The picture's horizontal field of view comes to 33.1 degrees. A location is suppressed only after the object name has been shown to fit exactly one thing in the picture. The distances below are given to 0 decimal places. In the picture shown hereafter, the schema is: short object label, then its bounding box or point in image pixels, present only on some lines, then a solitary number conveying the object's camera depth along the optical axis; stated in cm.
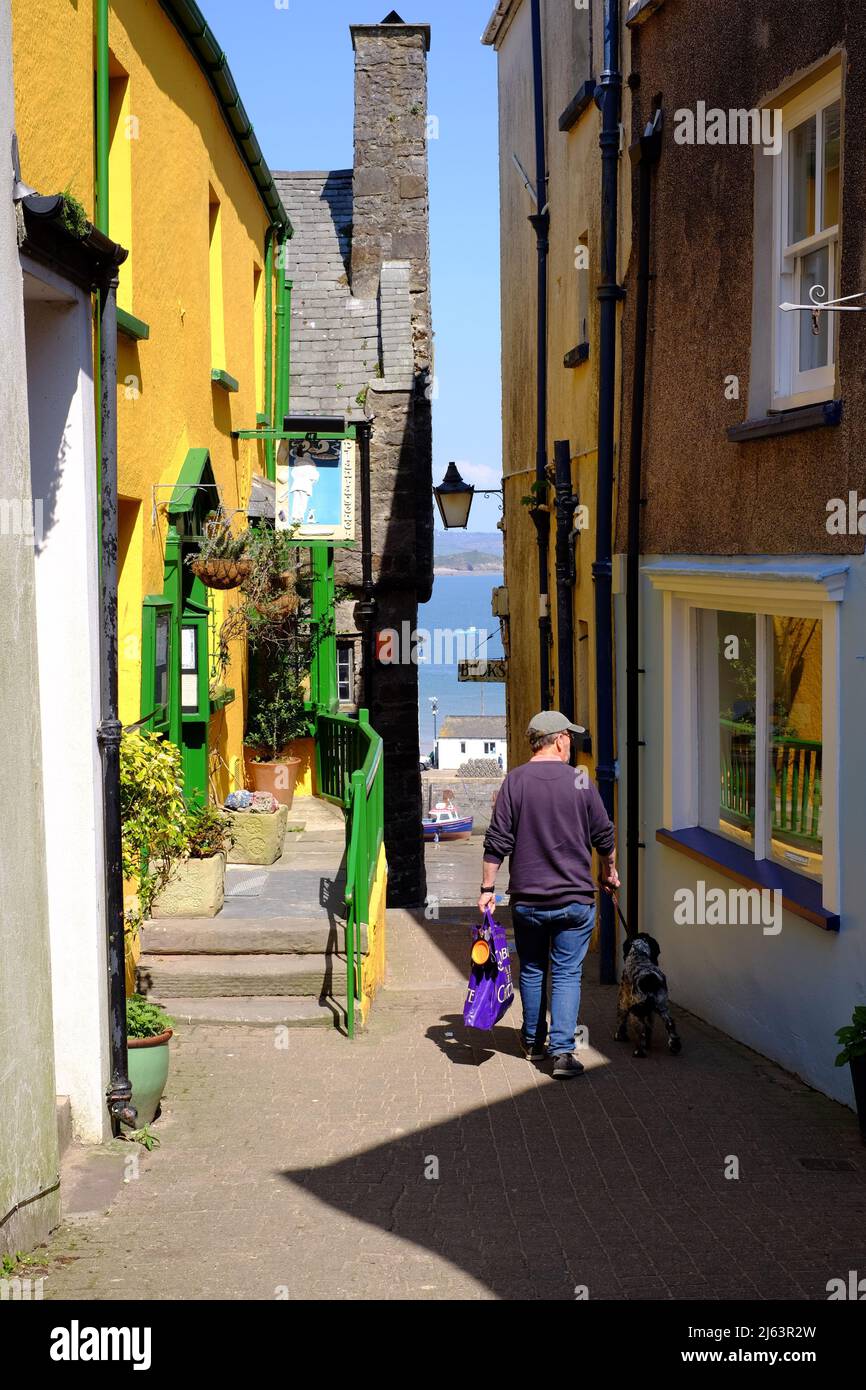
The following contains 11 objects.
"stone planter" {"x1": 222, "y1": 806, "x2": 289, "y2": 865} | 1104
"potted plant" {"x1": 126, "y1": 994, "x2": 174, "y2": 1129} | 634
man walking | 734
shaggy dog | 771
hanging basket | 1015
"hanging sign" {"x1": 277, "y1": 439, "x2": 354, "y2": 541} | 1351
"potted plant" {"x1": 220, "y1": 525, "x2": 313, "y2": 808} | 1260
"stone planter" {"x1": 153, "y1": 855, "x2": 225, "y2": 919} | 896
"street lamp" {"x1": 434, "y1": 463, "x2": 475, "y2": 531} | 1520
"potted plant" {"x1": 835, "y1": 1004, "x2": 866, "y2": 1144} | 622
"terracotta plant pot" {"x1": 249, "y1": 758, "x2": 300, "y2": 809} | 1380
